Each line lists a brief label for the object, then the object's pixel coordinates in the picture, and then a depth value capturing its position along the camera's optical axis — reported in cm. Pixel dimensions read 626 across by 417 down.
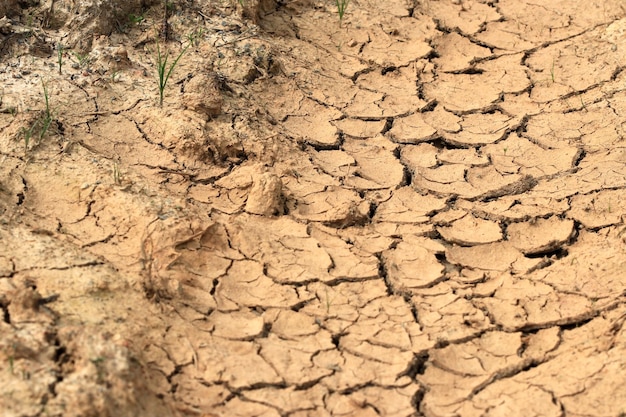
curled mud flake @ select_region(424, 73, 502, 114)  450
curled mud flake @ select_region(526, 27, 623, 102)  458
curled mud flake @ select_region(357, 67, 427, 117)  446
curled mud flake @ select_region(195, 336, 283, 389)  294
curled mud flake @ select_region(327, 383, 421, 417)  292
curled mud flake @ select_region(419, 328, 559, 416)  297
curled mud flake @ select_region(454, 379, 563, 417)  293
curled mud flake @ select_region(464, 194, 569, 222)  380
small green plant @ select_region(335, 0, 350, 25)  485
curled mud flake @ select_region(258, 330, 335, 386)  300
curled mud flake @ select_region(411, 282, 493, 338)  323
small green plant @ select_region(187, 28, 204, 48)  441
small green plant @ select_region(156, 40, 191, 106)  397
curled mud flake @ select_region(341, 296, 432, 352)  317
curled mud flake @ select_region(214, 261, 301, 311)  327
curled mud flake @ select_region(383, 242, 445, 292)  345
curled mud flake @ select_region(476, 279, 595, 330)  327
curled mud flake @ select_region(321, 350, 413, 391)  301
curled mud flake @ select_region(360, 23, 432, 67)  475
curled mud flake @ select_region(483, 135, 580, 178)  409
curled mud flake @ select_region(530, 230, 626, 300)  335
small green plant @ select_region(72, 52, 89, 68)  418
